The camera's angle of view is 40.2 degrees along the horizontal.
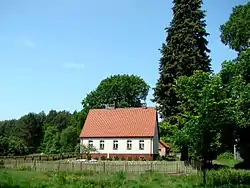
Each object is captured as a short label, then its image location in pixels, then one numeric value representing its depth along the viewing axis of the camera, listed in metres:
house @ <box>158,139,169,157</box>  67.25
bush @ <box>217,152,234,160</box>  48.10
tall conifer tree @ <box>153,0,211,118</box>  34.28
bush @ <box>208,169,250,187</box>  17.84
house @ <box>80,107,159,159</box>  48.94
